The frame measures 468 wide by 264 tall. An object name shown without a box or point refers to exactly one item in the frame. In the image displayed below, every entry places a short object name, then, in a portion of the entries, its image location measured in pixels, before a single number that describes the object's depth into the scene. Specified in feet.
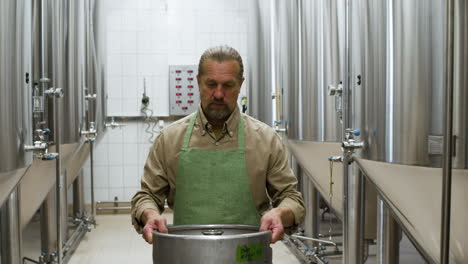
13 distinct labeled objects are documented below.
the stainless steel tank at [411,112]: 5.24
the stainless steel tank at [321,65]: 10.46
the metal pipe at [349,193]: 8.83
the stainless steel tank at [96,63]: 16.58
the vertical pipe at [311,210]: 13.03
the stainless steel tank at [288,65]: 12.92
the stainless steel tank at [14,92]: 7.47
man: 6.25
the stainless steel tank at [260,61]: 16.90
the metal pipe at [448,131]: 4.33
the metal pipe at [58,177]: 11.11
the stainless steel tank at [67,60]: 11.58
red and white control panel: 20.85
